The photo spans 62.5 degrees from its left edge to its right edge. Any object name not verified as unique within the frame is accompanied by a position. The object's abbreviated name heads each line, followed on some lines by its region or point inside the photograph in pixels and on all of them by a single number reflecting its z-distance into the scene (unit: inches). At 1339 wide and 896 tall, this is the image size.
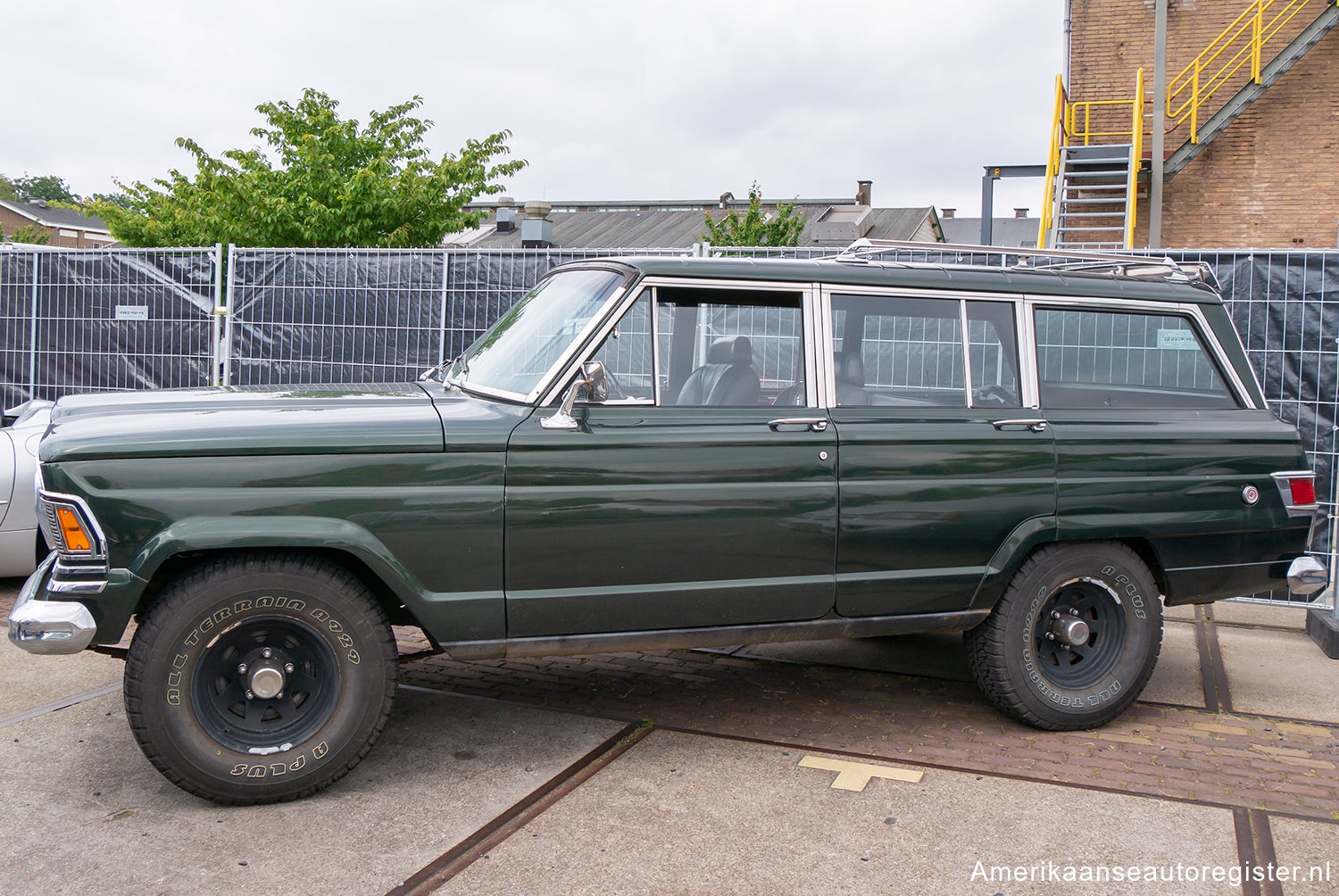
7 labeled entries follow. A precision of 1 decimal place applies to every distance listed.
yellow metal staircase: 620.1
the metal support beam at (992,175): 676.1
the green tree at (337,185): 663.8
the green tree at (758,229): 1115.3
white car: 259.4
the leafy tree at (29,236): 1498.8
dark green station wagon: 149.6
